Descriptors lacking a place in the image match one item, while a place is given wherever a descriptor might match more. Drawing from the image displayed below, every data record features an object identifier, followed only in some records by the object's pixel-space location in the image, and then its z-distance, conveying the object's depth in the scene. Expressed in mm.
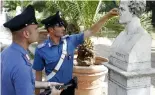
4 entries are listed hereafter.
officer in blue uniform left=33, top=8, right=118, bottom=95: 3502
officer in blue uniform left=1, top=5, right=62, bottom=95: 2301
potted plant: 5219
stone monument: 3270
